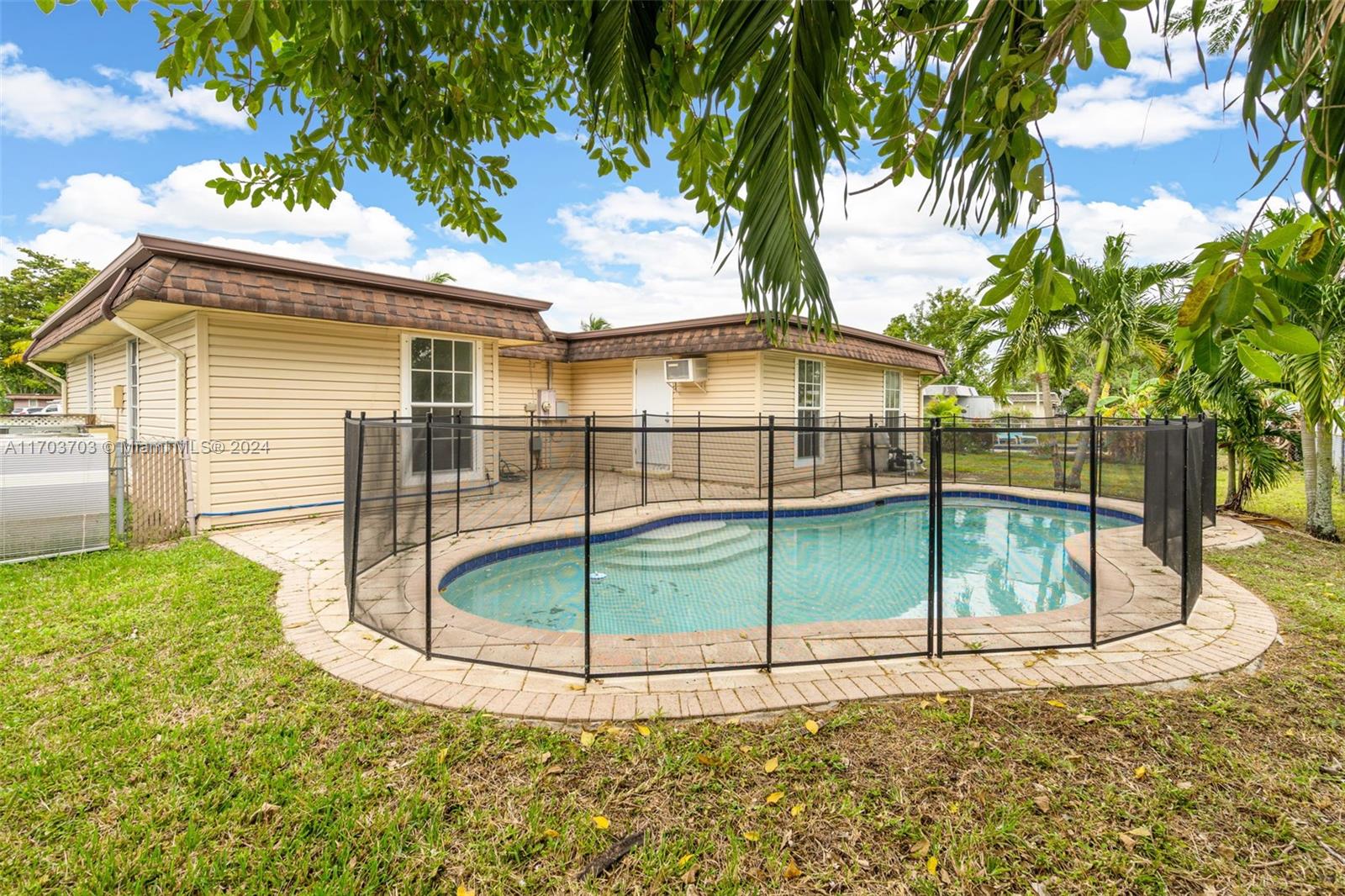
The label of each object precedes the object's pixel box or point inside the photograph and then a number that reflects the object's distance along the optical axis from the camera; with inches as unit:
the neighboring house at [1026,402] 1233.3
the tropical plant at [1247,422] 283.3
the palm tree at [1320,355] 216.7
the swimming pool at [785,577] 191.9
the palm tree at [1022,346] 441.5
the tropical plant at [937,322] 936.9
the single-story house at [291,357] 244.4
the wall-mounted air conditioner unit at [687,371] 413.7
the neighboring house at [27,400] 1010.2
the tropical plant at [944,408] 666.2
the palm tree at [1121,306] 386.3
